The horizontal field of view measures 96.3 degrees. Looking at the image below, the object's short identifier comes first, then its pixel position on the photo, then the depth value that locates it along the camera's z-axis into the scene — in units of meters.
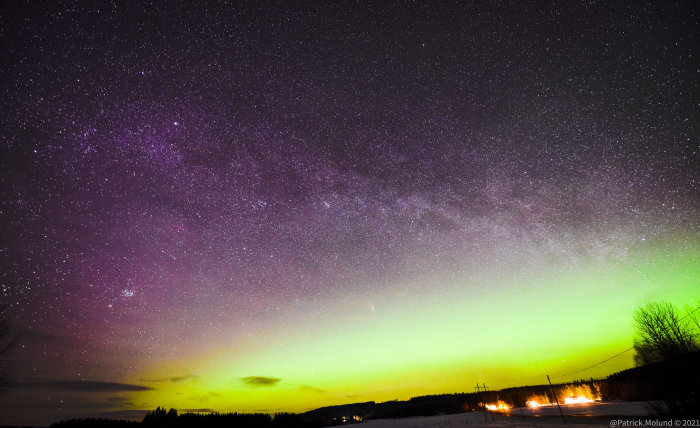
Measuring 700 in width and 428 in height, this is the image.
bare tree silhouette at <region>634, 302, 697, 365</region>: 39.56
